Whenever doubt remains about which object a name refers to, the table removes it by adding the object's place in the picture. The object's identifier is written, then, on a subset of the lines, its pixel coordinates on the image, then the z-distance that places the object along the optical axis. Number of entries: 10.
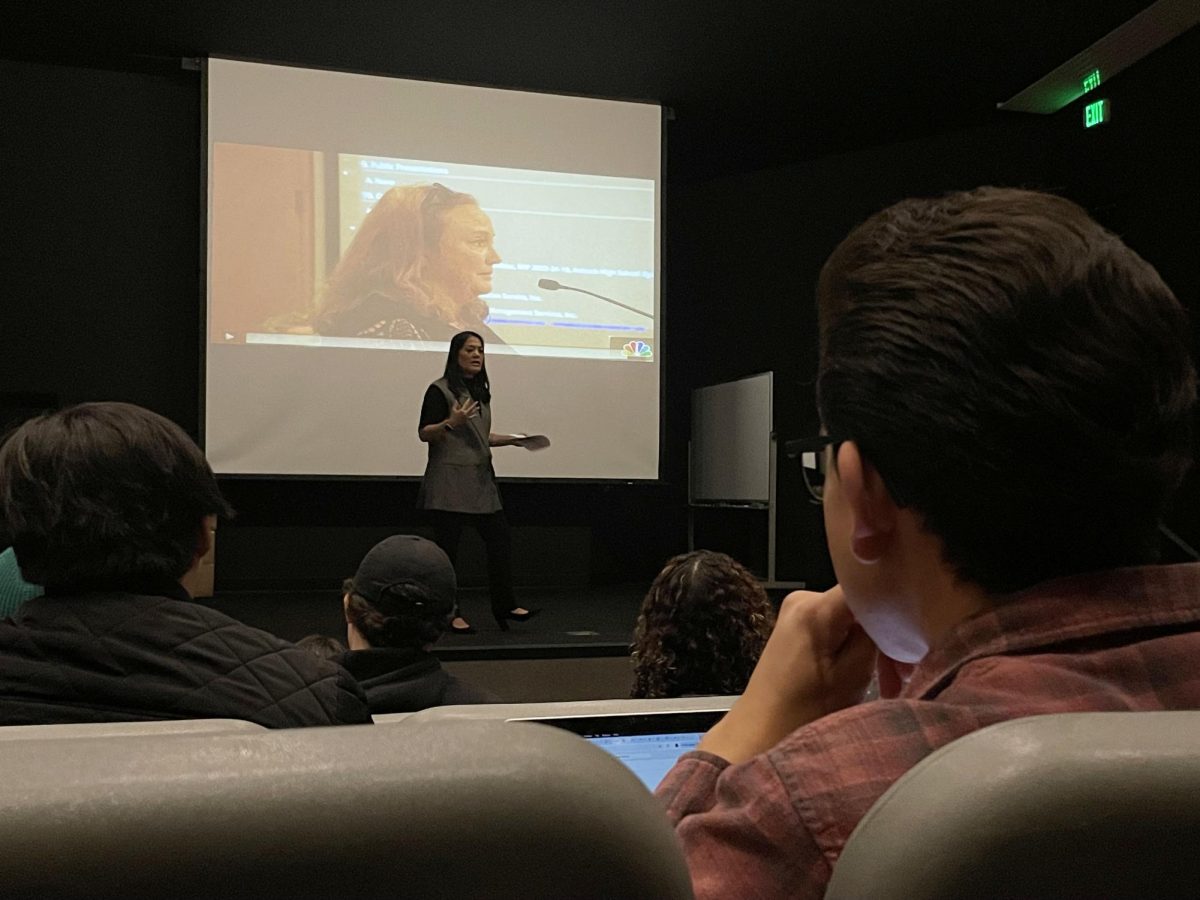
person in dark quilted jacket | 1.09
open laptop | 1.04
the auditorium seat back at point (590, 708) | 0.95
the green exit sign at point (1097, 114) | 6.10
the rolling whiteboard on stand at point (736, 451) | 5.88
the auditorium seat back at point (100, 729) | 0.60
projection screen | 5.45
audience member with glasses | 0.50
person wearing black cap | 1.86
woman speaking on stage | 4.48
